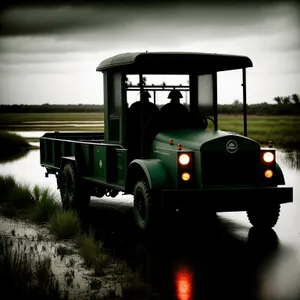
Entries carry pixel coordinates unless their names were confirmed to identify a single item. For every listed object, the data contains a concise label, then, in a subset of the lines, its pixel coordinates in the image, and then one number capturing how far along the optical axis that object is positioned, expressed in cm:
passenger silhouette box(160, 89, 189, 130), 1198
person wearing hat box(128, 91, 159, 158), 1178
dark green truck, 1045
